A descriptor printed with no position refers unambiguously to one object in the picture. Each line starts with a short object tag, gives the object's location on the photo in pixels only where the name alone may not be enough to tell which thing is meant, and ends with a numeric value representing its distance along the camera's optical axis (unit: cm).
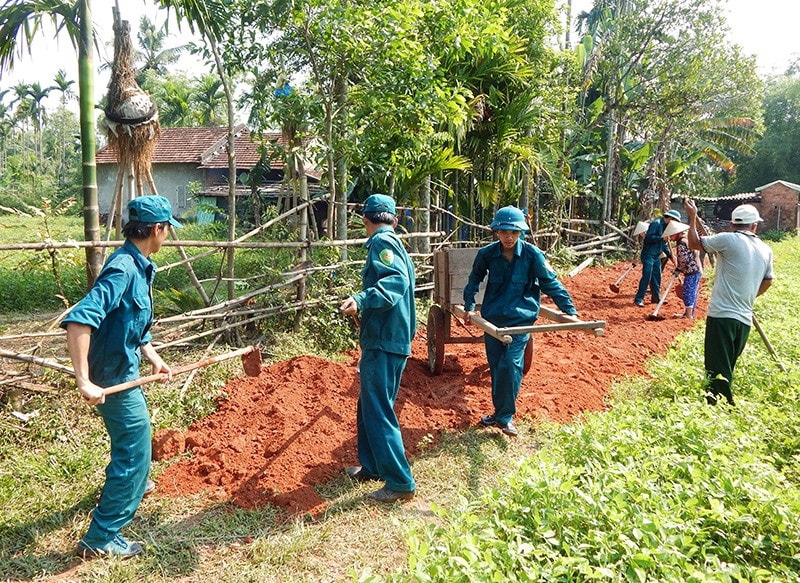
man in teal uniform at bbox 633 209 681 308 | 1020
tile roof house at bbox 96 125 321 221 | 2336
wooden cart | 594
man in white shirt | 487
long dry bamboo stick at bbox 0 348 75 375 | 407
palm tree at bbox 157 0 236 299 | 578
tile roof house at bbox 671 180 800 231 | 2667
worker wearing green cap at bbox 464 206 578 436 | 468
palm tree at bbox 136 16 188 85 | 3775
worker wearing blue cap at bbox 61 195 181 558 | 308
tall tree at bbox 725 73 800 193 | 3606
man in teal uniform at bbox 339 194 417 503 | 375
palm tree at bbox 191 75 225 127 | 3118
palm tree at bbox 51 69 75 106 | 3820
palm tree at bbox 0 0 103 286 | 481
